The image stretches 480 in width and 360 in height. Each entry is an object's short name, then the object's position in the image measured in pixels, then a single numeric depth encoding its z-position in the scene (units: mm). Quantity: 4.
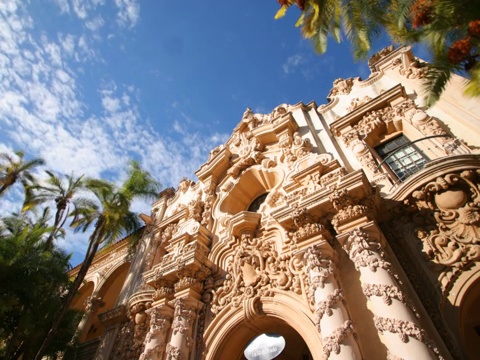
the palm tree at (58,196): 15562
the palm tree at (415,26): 5008
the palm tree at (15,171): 15727
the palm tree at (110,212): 14312
